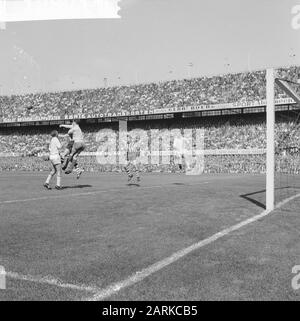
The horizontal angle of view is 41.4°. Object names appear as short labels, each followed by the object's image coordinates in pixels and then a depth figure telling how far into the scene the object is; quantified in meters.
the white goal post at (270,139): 8.41
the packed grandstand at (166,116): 31.59
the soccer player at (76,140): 14.03
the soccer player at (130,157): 16.38
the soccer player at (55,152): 13.45
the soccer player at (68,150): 14.16
